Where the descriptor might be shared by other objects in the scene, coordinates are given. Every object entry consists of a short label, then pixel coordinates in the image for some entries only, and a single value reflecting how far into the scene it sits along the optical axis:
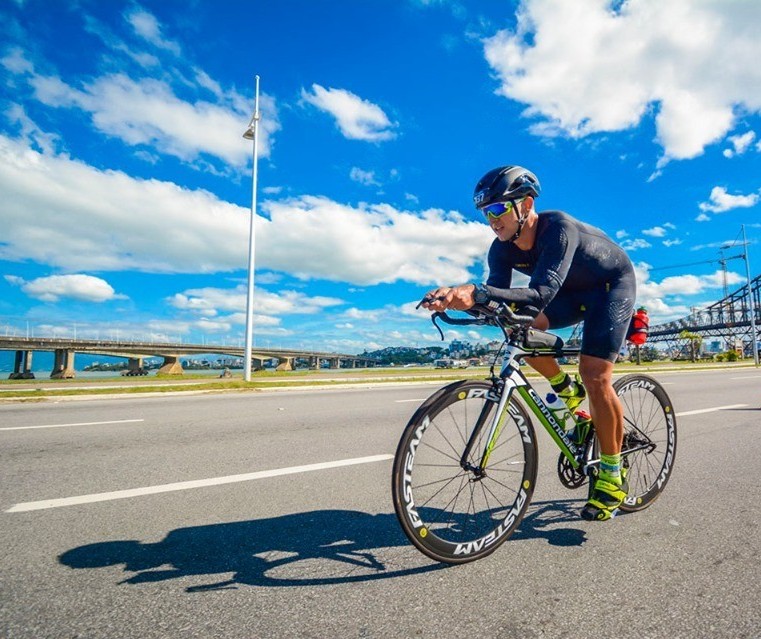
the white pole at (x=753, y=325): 42.09
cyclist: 2.39
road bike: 2.08
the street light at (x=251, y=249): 18.38
